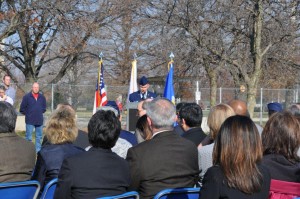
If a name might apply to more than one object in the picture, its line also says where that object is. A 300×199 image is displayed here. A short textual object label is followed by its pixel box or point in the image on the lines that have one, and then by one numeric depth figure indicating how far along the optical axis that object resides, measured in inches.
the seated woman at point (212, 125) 193.9
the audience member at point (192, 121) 234.1
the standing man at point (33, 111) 515.2
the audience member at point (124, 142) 210.8
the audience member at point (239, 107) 257.3
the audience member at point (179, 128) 272.8
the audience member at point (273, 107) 298.5
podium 398.6
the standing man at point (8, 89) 504.7
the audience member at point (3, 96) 478.9
